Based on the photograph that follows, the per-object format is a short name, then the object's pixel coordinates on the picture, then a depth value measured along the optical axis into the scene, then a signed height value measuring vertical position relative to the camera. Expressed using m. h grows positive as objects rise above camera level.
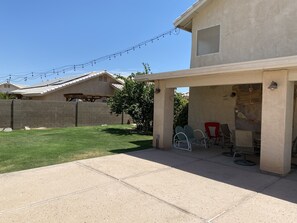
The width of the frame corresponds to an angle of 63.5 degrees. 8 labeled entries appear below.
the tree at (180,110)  14.01 -0.24
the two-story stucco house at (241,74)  6.45 +1.05
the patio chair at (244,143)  7.60 -1.15
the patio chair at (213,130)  10.68 -1.09
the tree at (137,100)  14.99 +0.33
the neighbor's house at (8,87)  40.16 +2.57
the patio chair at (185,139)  9.73 -1.40
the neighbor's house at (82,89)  22.45 +1.46
